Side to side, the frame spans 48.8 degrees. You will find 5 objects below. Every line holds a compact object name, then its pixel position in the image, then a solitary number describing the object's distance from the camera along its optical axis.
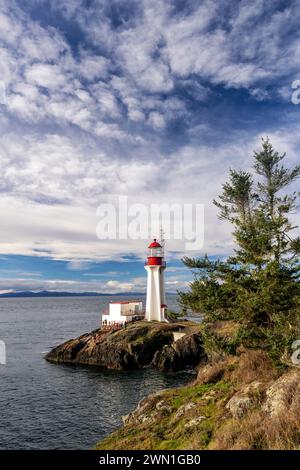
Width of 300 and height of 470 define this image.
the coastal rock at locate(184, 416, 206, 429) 12.28
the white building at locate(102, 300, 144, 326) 52.84
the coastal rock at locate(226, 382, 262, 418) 12.01
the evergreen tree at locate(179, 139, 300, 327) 16.42
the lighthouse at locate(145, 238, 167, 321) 53.09
